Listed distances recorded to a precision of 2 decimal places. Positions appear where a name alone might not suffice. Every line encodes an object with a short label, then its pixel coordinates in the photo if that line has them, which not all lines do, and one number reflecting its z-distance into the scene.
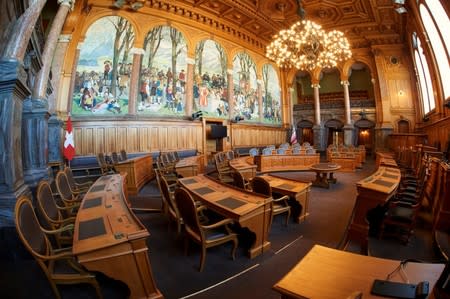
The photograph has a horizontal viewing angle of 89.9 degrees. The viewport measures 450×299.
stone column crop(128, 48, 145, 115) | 10.39
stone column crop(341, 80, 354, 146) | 16.91
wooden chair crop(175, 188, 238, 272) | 2.59
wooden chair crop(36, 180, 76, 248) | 2.62
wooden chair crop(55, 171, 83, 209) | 3.53
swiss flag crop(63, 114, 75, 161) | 7.87
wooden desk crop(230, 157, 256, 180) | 6.74
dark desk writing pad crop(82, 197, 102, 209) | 2.89
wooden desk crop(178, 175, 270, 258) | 2.78
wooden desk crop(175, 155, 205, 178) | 6.64
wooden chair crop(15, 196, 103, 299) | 1.87
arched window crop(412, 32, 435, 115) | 11.10
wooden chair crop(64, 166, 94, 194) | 4.33
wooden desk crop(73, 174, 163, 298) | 1.86
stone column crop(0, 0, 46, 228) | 2.90
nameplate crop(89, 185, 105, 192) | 3.65
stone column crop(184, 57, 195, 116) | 12.06
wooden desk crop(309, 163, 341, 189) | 7.13
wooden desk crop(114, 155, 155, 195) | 6.34
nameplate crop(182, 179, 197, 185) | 4.33
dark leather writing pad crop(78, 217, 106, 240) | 2.06
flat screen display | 13.26
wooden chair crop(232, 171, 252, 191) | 4.23
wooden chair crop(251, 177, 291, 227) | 3.61
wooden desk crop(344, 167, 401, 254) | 2.89
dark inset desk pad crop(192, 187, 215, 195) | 3.66
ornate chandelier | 8.27
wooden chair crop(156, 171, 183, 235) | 3.35
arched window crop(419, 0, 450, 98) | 7.43
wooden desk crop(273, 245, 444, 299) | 1.12
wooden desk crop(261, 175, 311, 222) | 4.13
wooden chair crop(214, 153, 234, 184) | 6.95
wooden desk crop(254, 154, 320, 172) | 10.10
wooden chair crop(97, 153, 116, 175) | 7.72
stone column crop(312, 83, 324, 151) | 17.92
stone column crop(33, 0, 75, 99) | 5.50
